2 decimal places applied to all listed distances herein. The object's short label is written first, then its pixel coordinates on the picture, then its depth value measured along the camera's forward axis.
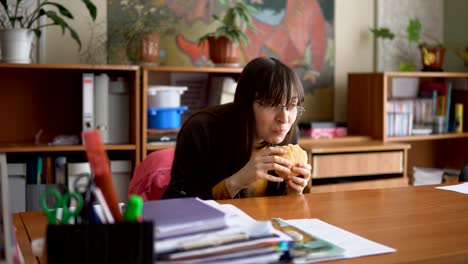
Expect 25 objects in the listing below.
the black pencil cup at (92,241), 0.84
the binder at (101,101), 2.98
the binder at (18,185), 2.88
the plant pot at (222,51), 3.24
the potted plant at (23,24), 2.83
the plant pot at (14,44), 2.82
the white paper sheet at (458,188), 1.80
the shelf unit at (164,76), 3.02
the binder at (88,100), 2.95
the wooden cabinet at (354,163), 3.24
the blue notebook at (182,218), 0.96
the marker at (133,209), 0.85
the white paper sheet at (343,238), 1.07
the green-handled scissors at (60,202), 0.88
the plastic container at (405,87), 4.00
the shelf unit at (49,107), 3.02
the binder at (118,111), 3.05
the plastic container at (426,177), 3.82
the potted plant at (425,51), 3.89
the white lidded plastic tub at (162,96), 3.12
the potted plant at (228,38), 3.24
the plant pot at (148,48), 3.15
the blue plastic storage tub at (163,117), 3.12
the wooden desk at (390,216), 1.10
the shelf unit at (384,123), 3.62
